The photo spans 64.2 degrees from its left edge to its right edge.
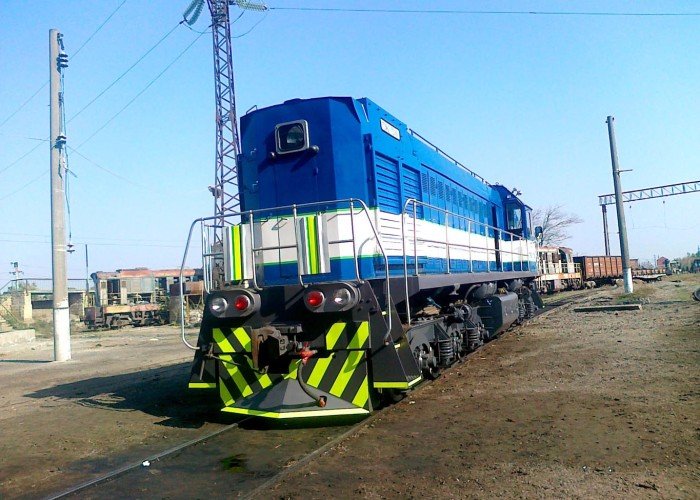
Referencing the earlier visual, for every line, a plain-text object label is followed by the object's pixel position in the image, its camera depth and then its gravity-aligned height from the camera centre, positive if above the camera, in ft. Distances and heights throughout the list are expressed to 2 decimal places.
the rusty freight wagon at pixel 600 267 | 127.75 +1.19
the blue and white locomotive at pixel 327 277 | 19.24 +0.50
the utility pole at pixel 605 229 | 166.65 +12.97
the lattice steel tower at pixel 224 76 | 99.04 +39.39
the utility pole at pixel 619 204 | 83.62 +10.20
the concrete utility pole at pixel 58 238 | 43.68 +5.40
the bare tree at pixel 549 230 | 196.38 +16.05
